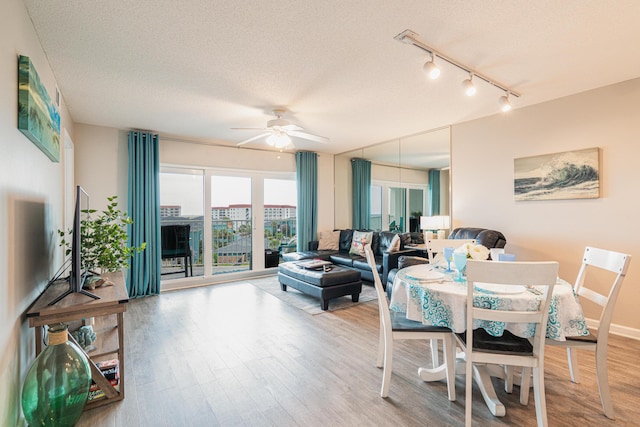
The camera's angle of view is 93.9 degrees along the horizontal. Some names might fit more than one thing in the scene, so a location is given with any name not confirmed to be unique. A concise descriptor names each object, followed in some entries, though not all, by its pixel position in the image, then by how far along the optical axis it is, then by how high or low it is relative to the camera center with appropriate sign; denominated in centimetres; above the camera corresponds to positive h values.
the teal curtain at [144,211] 451 +7
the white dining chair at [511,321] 151 -58
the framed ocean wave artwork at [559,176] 320 +44
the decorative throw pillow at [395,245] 498 -51
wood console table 175 -58
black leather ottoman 384 -91
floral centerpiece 211 -27
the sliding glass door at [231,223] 550 -15
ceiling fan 362 +107
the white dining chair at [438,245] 290 -30
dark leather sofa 466 -73
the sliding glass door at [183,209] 504 +11
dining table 167 -54
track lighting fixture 220 +129
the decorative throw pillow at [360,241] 543 -49
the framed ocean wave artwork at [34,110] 170 +69
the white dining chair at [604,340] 176 -76
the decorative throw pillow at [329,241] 617 -55
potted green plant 239 -24
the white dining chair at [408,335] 198 -81
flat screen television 188 -31
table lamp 448 -13
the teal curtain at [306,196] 625 +39
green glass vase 156 -92
